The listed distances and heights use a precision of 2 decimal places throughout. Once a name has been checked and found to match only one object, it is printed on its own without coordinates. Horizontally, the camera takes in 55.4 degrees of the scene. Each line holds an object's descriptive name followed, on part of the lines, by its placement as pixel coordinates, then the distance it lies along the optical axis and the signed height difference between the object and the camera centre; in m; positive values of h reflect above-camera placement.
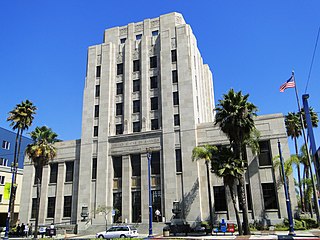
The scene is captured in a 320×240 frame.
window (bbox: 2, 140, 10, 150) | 70.48 +16.09
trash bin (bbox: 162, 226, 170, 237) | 33.50 -2.12
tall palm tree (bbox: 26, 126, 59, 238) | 40.19 +8.80
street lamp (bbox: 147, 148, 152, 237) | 30.11 -0.70
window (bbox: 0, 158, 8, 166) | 68.66 +12.01
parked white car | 34.28 -2.06
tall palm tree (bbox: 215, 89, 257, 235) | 32.62 +9.55
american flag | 30.85 +12.20
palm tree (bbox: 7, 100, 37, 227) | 46.34 +14.63
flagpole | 28.66 +1.54
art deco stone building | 40.97 +10.10
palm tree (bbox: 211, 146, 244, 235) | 31.98 +4.56
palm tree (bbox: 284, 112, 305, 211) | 55.28 +14.47
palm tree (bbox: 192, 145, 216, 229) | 37.41 +6.94
